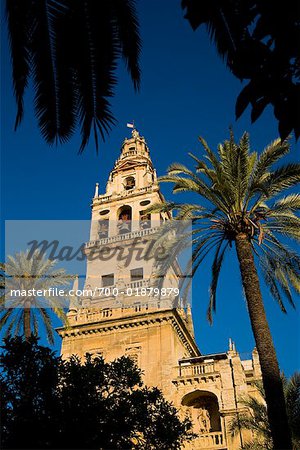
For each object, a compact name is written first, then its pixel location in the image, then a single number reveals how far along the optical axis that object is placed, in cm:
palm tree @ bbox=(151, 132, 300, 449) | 1505
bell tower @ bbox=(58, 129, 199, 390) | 2872
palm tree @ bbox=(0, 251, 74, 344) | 2427
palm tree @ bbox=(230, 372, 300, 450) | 1983
